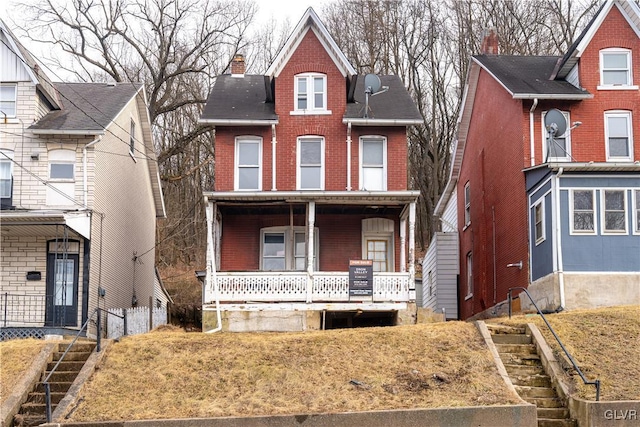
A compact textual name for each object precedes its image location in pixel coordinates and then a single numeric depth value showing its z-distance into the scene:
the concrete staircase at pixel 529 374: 17.95
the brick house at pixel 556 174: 25.83
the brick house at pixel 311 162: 29.42
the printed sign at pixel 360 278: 26.41
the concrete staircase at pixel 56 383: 18.30
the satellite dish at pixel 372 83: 30.12
